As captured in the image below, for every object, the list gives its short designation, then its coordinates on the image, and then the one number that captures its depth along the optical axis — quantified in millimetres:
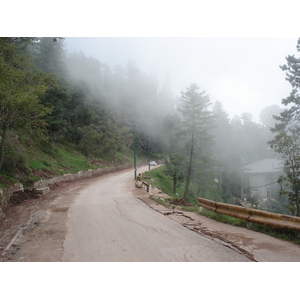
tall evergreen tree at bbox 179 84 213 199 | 26812
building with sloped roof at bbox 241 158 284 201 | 44562
